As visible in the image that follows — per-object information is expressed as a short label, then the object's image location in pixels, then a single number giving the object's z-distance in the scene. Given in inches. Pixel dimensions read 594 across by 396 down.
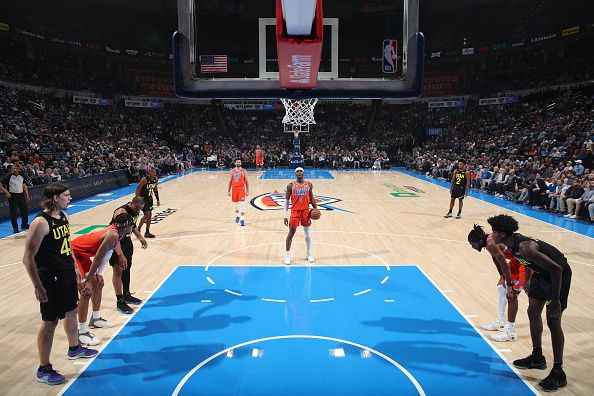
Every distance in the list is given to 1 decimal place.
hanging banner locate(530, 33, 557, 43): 1271.2
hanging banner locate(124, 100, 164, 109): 1455.5
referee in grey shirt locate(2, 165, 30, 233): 429.2
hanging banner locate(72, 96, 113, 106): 1342.3
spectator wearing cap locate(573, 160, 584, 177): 644.7
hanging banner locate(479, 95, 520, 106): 1359.1
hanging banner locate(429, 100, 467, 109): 1494.8
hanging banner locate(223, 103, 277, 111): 1443.2
